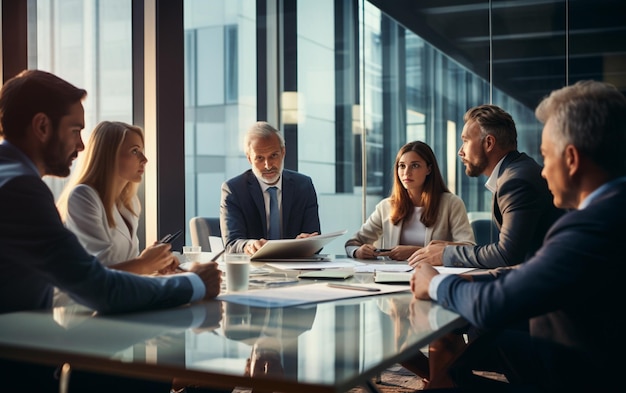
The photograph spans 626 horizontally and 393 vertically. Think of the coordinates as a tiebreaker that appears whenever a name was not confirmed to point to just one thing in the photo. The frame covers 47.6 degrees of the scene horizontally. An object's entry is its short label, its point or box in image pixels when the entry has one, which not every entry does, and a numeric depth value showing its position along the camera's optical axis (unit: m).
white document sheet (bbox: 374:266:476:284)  2.31
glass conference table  1.20
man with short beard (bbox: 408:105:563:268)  2.62
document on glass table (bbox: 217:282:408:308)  1.91
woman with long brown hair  3.71
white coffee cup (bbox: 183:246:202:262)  2.58
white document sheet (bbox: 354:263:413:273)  2.69
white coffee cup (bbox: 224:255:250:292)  2.12
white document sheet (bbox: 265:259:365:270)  2.81
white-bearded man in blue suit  3.79
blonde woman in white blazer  2.44
